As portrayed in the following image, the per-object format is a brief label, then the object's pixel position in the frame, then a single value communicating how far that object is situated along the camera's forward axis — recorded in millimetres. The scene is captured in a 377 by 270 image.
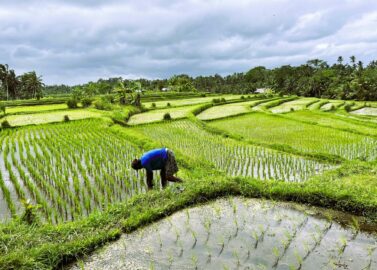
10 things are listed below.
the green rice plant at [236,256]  3550
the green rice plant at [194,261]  3569
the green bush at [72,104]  25906
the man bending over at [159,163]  5645
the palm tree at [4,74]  40559
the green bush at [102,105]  24567
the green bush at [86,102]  26953
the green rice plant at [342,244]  3746
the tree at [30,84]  42562
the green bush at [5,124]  15297
